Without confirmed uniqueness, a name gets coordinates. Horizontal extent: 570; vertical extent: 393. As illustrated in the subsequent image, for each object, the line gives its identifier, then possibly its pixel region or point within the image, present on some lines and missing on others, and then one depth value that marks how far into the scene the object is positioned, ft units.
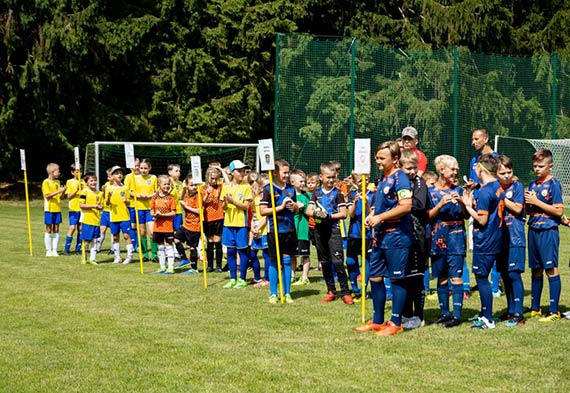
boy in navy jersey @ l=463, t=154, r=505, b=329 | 28.45
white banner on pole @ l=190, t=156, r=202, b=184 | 41.39
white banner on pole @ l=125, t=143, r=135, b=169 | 46.42
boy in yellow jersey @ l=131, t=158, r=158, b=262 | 51.82
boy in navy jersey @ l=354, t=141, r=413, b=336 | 26.86
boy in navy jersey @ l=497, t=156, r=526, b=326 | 29.19
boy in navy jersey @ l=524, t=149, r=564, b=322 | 29.68
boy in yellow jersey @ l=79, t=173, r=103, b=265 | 50.85
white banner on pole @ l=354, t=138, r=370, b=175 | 30.01
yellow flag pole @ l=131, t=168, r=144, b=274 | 45.21
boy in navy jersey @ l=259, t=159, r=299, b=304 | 35.09
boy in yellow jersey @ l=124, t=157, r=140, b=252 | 51.25
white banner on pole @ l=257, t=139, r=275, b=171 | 34.55
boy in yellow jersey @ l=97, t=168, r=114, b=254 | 51.83
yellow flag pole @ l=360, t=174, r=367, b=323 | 29.12
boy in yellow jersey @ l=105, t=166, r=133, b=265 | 50.78
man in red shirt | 34.69
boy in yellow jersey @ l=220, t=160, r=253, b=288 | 40.57
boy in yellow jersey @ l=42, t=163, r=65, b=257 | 55.26
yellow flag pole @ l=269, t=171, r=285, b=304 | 34.35
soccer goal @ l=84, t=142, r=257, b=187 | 104.63
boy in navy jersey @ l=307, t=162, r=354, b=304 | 34.76
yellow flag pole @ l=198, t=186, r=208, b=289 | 39.65
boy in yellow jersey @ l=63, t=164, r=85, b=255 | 57.06
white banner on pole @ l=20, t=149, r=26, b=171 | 57.99
